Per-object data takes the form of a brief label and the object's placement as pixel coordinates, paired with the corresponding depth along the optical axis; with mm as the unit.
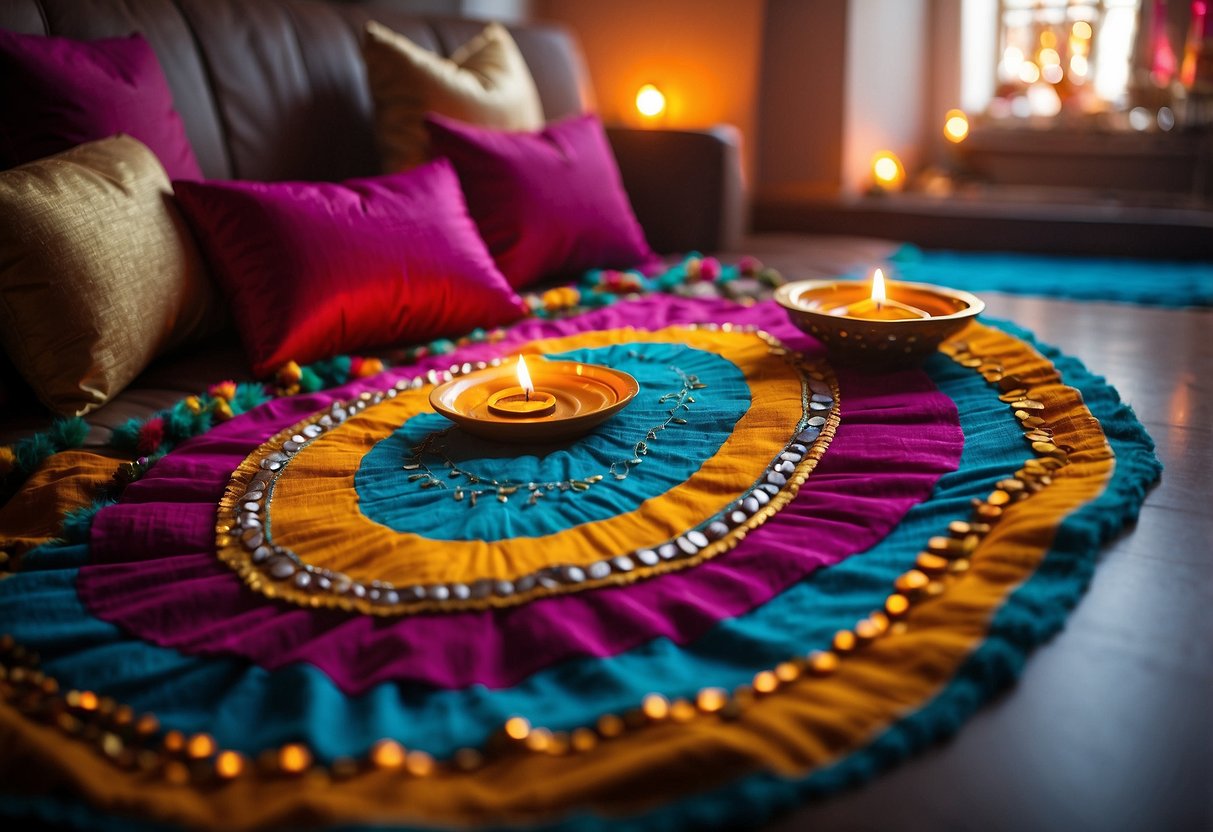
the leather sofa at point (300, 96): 1527
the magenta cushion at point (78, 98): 1218
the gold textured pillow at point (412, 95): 1752
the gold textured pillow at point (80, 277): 1073
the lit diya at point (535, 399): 961
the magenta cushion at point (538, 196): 1692
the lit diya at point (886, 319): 1143
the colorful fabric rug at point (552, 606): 562
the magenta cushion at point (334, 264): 1291
